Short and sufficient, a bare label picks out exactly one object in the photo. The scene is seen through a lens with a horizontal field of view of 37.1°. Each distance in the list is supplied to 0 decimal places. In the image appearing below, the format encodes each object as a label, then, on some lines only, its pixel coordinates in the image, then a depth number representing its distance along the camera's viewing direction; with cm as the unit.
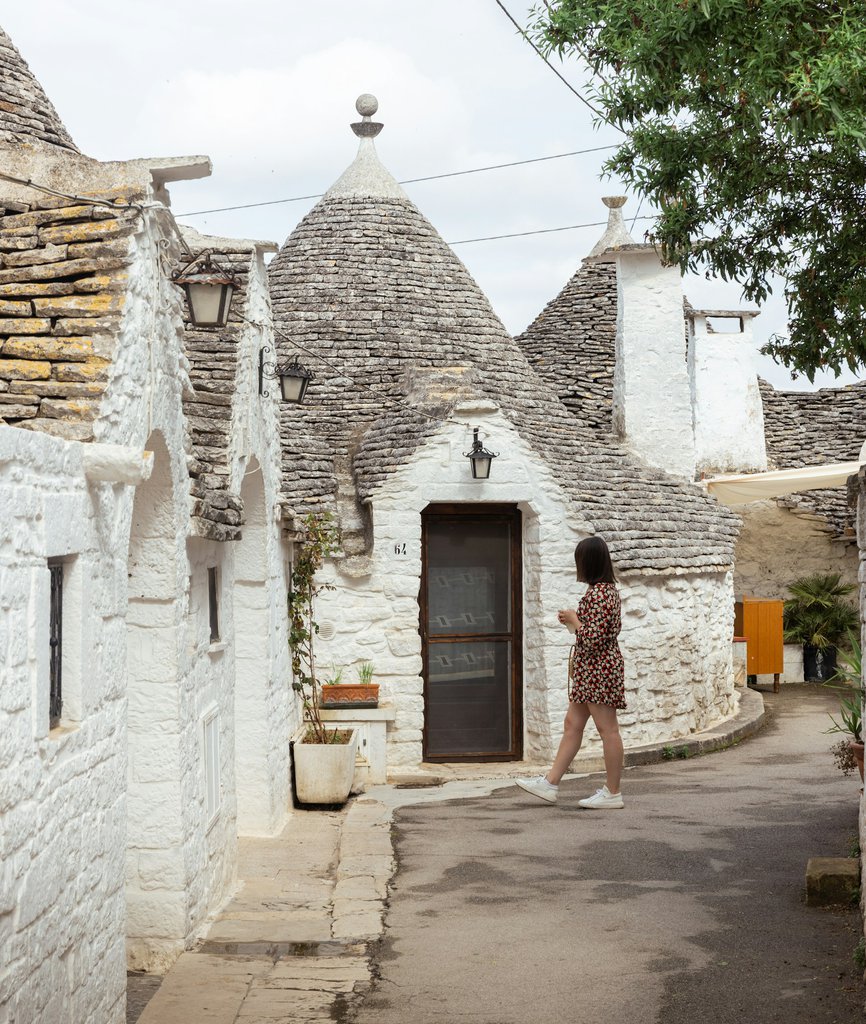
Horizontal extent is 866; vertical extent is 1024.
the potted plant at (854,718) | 664
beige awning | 1551
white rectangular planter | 1007
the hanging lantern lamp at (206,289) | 675
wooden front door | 1264
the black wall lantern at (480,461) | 1202
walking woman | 852
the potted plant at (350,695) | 1132
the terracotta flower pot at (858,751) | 588
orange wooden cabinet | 1677
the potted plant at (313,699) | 1008
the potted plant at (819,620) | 1797
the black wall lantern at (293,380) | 1004
